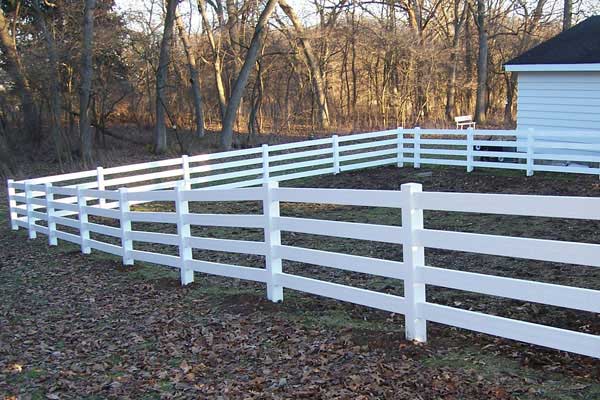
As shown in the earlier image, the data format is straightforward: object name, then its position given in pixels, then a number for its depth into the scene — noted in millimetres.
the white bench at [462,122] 26484
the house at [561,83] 15797
